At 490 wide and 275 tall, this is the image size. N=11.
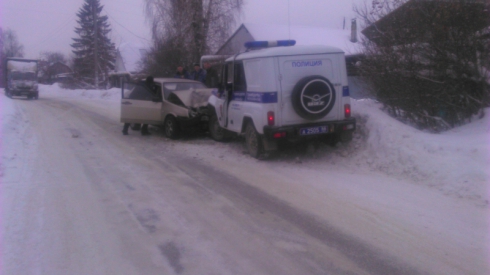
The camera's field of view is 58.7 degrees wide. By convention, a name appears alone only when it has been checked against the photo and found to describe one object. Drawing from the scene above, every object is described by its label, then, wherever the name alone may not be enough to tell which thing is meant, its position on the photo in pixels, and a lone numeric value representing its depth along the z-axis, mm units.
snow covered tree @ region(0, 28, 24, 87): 77375
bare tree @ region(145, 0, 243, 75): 24656
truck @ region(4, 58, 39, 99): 35406
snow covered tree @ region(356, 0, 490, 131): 8602
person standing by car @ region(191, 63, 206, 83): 15594
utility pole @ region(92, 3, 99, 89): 43906
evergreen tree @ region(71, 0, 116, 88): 56219
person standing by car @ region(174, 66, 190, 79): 16059
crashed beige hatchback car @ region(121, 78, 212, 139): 12266
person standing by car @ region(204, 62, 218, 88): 14391
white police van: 8719
